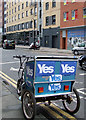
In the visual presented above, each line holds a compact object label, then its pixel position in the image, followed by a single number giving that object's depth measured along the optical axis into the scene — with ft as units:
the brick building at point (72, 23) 65.43
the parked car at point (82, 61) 22.40
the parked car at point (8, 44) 72.88
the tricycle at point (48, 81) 7.78
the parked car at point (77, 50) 44.55
